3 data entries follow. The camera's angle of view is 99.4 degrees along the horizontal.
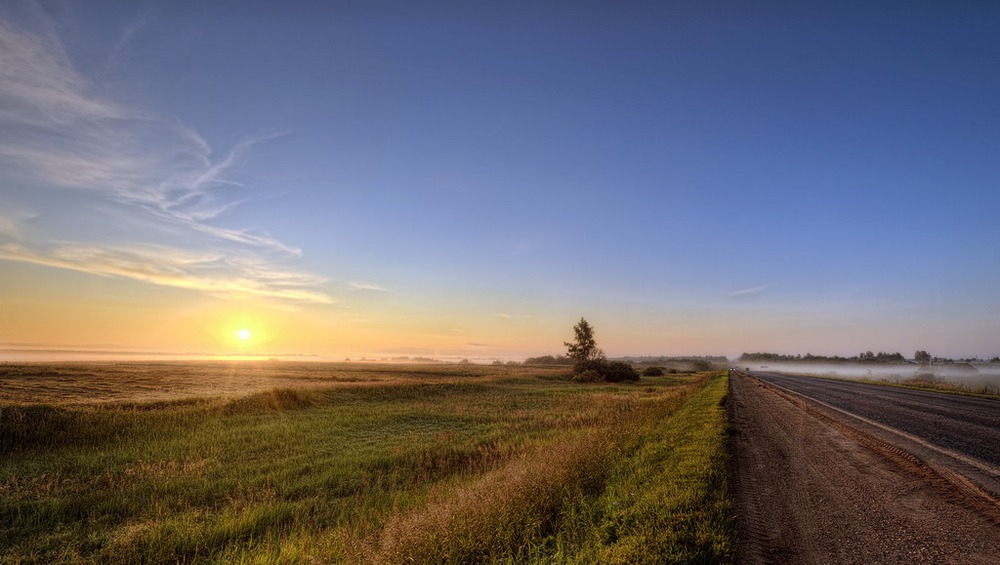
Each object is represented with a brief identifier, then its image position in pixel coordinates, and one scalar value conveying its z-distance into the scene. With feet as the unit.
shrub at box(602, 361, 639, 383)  213.25
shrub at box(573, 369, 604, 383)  209.26
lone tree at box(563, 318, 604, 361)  285.23
